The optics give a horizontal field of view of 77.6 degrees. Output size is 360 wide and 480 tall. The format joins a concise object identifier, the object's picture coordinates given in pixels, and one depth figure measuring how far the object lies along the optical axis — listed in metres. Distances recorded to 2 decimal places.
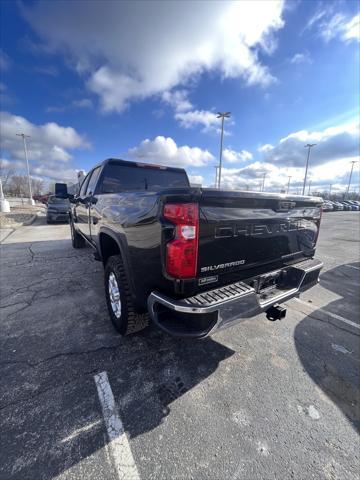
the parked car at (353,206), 53.00
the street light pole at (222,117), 24.20
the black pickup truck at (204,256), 1.69
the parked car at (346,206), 51.30
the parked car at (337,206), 47.68
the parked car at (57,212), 13.41
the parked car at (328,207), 42.45
